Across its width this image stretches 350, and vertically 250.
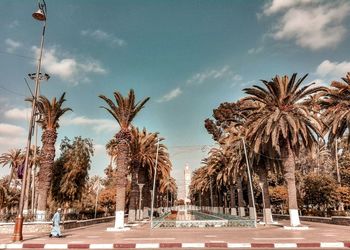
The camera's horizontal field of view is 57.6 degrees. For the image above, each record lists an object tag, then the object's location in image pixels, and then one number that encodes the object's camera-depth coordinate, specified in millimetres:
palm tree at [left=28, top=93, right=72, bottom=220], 26844
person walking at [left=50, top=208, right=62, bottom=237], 17578
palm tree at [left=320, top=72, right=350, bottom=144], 29297
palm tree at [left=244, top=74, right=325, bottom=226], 24219
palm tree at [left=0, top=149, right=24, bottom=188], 65438
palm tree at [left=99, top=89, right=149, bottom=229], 26391
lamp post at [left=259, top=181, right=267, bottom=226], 28195
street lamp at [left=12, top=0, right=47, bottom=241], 15234
